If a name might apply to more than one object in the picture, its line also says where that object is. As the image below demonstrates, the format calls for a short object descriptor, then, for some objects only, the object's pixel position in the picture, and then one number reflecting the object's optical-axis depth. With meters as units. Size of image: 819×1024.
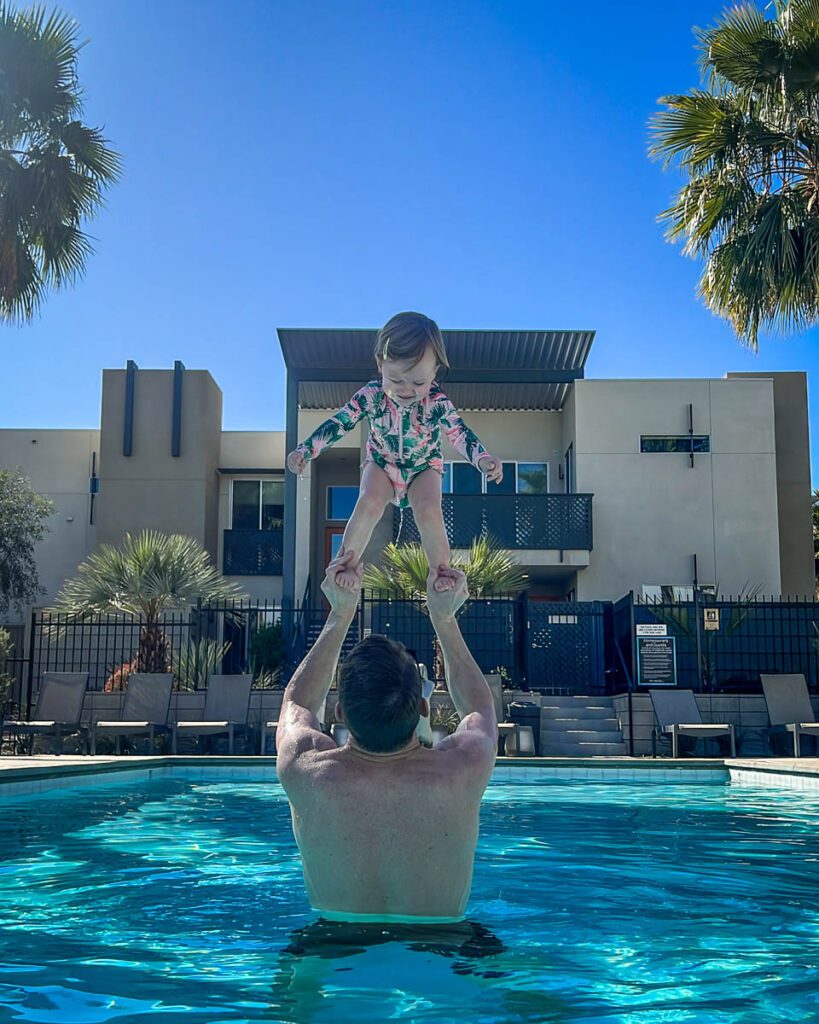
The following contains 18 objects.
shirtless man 2.93
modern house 21.75
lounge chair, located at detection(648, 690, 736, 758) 13.72
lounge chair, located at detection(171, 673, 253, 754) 14.80
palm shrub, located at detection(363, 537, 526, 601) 16.61
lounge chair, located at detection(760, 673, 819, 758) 14.25
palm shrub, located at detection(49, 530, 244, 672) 16.41
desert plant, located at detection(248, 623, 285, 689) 17.72
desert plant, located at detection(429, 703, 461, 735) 13.30
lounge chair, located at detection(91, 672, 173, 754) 14.62
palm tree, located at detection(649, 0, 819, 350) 14.57
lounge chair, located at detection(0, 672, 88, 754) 14.32
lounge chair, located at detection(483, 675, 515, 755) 13.45
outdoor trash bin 14.41
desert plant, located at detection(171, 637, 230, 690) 16.52
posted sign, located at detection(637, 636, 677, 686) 15.70
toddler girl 4.27
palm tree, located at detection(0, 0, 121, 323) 14.61
